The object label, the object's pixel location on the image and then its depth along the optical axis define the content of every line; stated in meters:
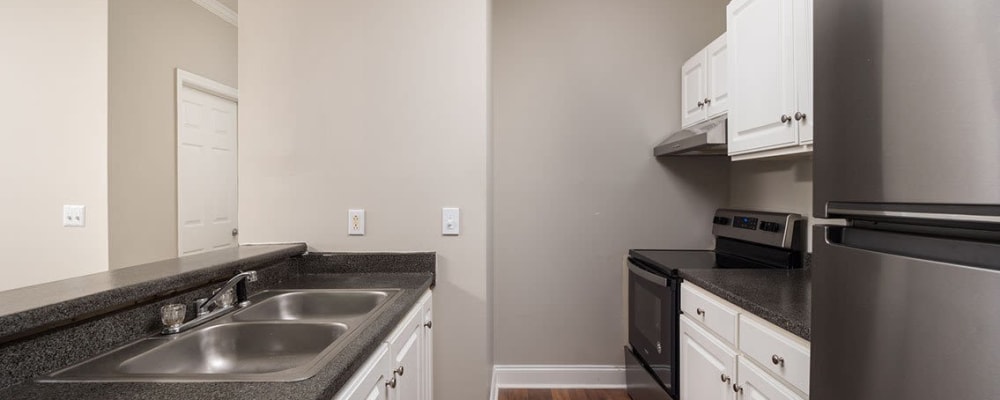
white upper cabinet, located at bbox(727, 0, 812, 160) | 1.56
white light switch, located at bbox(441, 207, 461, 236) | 1.91
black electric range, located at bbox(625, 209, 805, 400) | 2.02
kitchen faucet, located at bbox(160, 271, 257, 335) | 1.20
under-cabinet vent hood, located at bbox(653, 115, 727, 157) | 2.06
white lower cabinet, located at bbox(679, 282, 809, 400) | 1.22
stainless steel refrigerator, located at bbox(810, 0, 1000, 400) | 0.51
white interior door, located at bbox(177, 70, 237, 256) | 2.94
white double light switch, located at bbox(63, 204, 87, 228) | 2.40
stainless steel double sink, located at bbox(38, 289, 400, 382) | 0.87
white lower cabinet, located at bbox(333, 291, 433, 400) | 1.02
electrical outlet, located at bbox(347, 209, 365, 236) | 1.91
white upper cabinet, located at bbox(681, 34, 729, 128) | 2.17
